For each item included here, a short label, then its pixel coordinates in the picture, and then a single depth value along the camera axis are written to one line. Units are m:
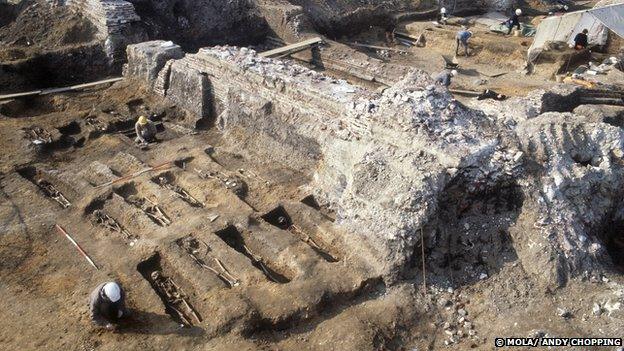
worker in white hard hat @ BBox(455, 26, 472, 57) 14.65
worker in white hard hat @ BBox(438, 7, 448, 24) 17.91
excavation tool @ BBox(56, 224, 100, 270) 6.41
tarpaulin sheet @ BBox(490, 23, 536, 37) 16.75
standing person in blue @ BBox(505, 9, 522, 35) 16.73
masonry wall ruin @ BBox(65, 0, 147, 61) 11.88
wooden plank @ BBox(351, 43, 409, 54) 15.42
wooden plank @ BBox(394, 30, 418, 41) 16.64
